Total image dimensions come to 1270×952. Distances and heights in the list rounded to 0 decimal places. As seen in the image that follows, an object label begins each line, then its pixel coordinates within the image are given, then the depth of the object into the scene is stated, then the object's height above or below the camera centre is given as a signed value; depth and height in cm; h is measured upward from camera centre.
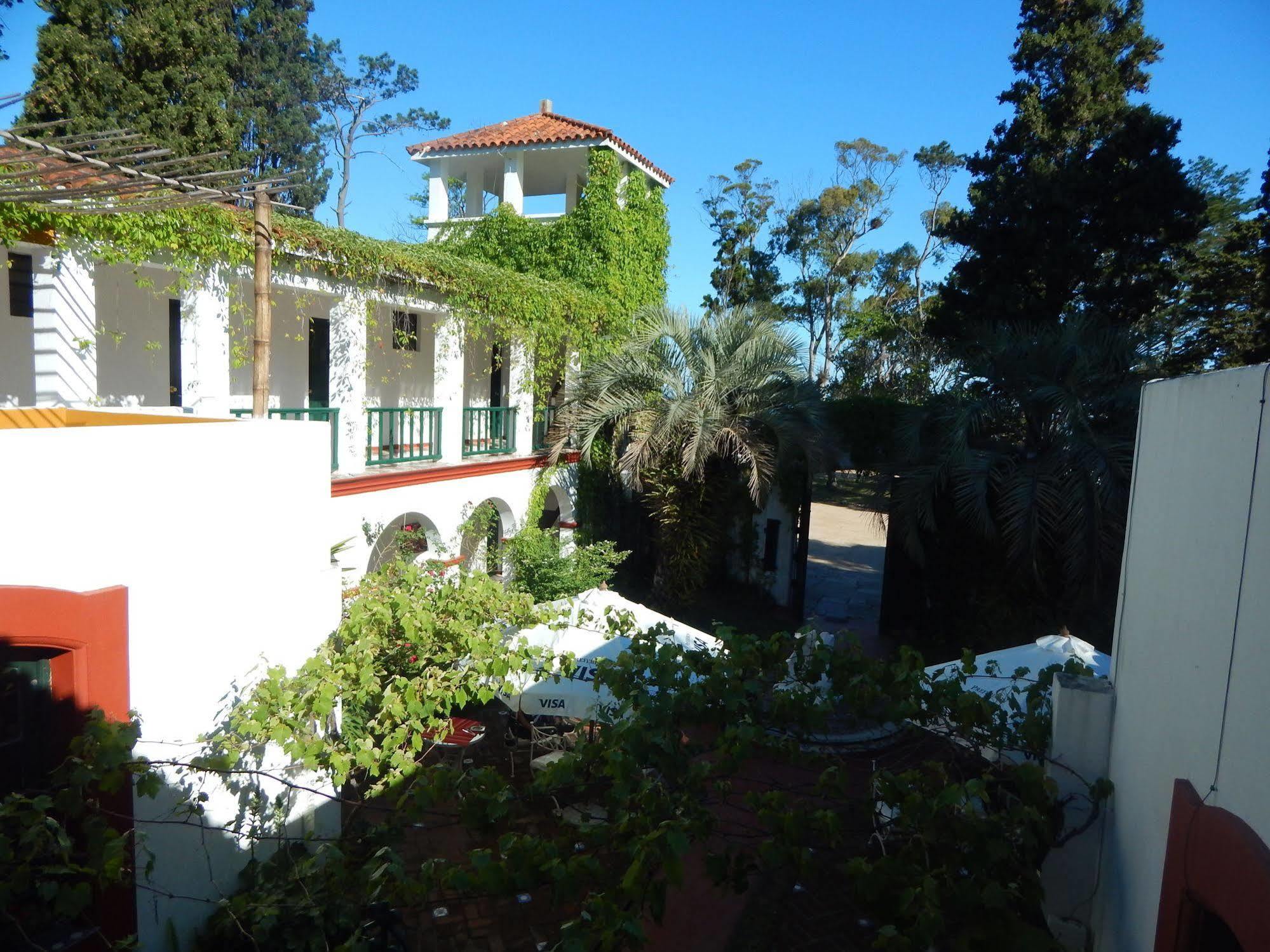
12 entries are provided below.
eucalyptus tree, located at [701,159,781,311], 3438 +626
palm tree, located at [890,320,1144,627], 1062 -53
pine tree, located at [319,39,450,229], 3294 +1202
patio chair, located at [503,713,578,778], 870 -376
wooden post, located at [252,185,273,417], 734 +45
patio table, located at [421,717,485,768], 883 -375
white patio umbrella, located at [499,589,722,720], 793 -260
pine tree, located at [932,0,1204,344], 1602 +446
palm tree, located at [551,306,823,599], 1283 -23
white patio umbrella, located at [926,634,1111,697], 767 -230
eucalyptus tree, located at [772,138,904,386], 3344 +694
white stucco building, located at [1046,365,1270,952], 235 -101
